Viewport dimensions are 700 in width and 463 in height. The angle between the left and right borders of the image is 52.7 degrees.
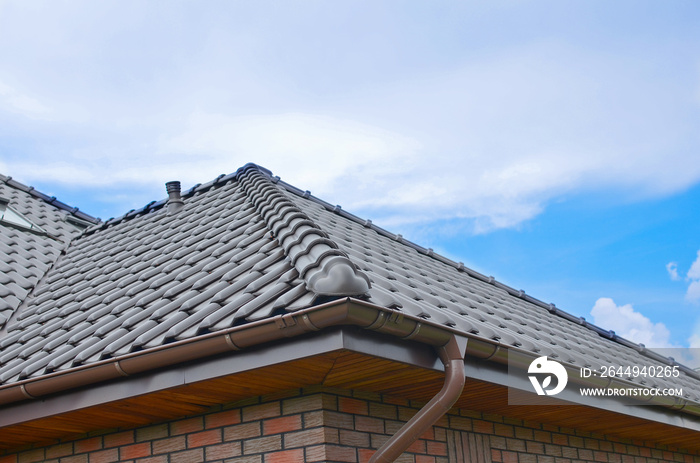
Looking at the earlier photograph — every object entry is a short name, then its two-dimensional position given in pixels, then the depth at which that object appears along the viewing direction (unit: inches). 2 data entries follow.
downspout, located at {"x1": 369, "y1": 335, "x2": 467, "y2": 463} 135.1
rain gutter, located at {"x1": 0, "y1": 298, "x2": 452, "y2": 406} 117.6
